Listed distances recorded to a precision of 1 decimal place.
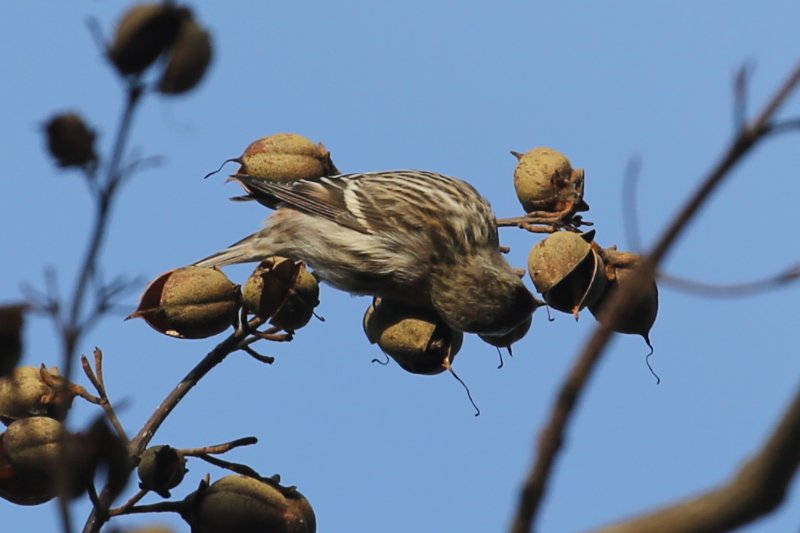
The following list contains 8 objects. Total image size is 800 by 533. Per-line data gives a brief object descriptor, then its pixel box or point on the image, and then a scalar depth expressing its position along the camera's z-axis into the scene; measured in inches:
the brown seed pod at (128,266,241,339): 409.1
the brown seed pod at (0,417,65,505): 341.7
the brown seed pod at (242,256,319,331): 419.8
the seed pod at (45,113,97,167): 180.4
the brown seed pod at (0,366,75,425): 380.2
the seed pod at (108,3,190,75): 174.4
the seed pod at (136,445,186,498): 358.3
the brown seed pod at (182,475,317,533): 367.6
